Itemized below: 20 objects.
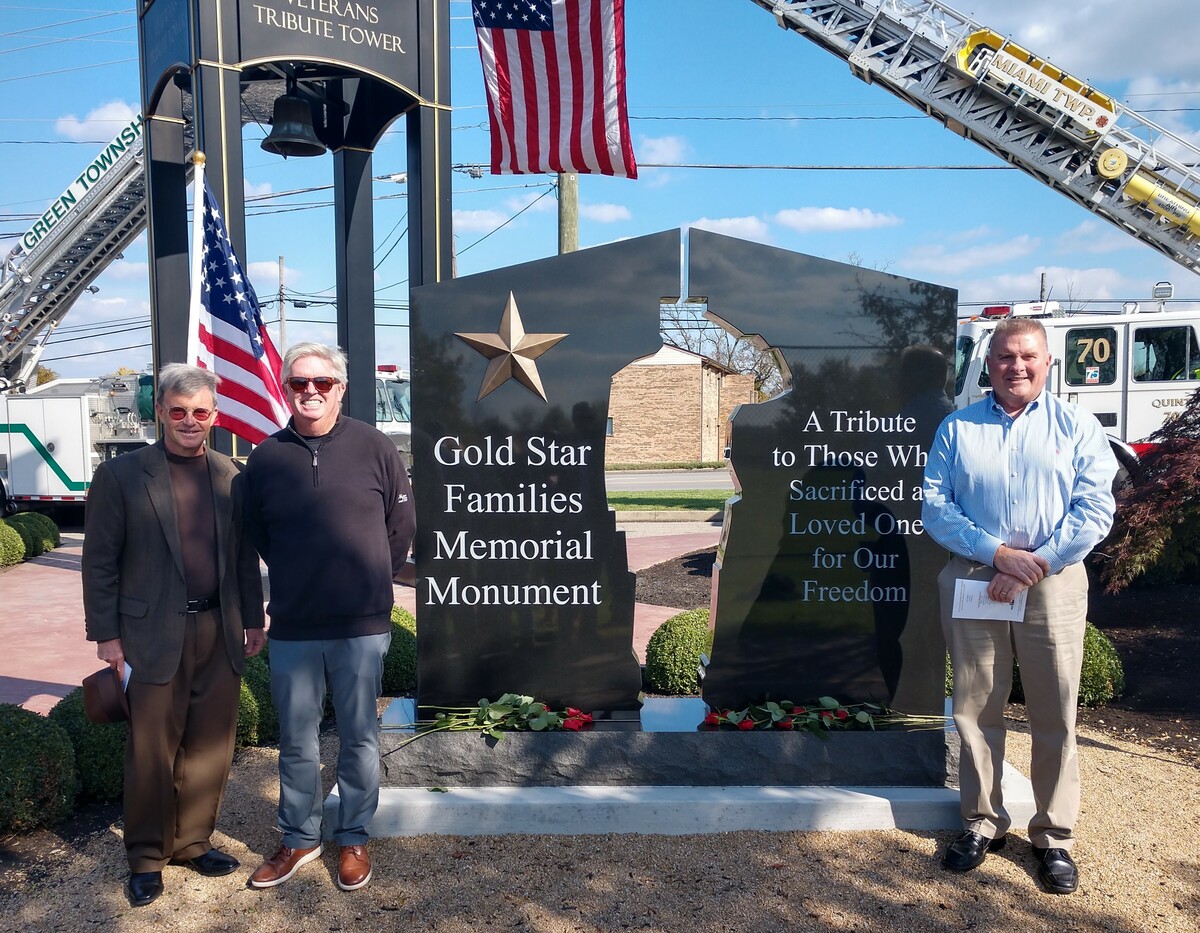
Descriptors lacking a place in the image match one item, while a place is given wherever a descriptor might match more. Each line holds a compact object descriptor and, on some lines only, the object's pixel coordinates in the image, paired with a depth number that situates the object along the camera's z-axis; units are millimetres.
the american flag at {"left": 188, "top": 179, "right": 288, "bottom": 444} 4824
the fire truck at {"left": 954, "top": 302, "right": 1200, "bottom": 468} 10656
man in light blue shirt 3207
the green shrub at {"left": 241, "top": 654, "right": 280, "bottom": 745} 4680
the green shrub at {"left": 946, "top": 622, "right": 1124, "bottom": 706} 5246
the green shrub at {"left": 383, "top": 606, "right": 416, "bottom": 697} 5480
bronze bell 7184
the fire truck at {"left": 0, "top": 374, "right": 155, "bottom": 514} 15719
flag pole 4703
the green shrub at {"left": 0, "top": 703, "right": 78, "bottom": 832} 3641
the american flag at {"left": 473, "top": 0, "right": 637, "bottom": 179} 6816
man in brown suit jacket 3125
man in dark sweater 3184
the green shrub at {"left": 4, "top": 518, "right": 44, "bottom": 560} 11672
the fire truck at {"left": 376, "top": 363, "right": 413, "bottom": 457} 15969
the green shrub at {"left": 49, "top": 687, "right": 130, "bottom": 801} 4004
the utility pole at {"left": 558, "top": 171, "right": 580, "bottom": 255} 13539
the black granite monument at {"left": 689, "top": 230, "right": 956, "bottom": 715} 3945
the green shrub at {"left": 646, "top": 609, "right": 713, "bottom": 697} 5270
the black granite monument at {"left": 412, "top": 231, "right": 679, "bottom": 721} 3826
